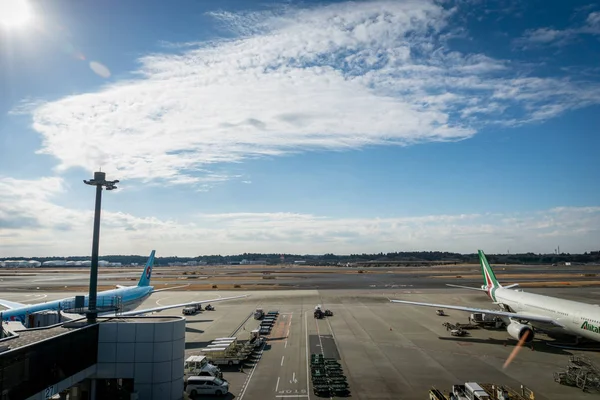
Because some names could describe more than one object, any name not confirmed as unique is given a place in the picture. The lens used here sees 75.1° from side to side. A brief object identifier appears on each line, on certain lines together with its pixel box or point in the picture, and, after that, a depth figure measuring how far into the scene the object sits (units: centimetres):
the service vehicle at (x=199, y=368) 3050
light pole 2806
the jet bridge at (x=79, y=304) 2945
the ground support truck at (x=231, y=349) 3600
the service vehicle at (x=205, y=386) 2858
